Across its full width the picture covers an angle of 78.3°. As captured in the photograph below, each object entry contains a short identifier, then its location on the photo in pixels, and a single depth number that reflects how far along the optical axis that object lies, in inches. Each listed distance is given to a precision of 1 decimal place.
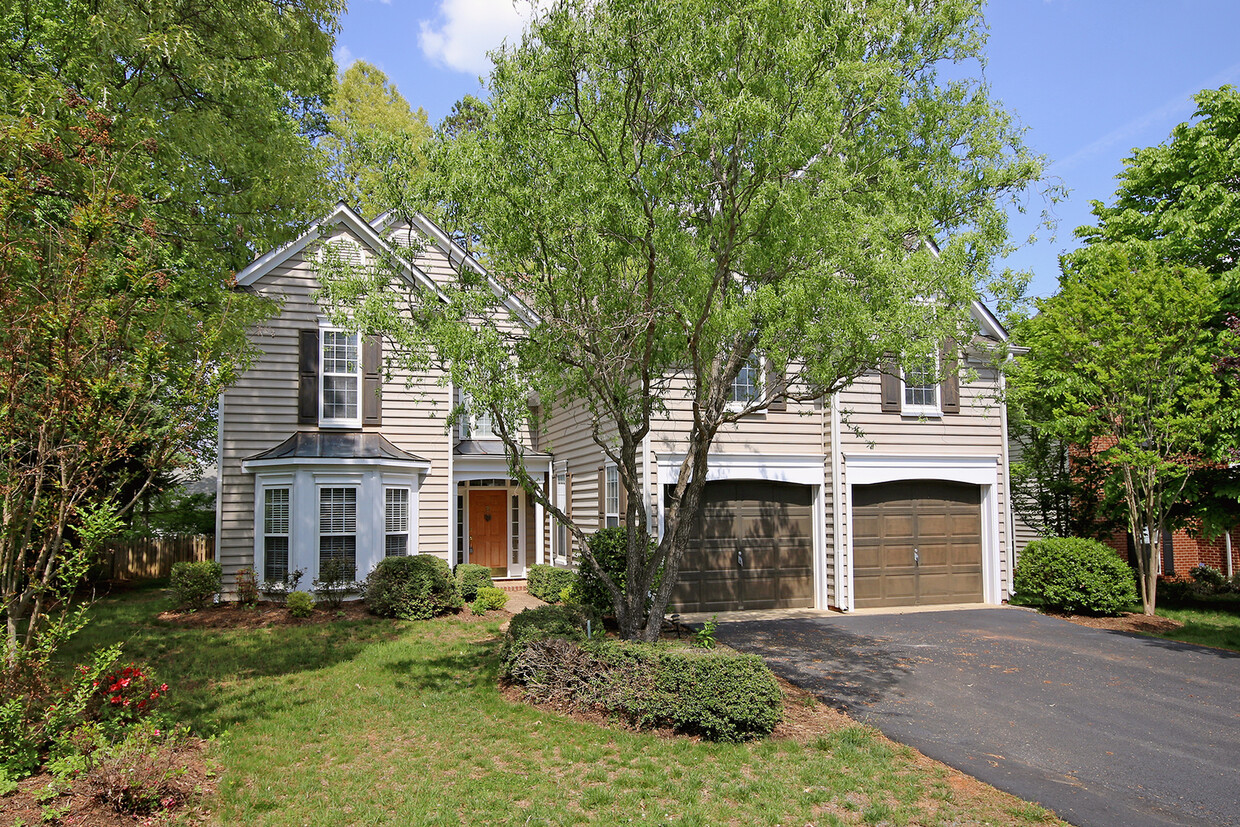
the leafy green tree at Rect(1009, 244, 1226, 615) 511.2
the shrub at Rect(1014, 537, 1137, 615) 526.0
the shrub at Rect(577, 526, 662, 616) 454.0
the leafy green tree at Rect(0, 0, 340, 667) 220.8
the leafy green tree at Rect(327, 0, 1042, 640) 277.9
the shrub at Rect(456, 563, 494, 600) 541.0
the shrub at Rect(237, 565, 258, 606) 508.4
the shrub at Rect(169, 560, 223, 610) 502.9
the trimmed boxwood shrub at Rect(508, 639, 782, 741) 271.0
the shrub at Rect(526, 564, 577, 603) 556.1
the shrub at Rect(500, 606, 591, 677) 326.6
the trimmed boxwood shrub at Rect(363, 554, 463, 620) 489.7
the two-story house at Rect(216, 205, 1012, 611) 527.8
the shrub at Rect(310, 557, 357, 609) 511.5
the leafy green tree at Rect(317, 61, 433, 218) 953.5
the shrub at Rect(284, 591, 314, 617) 485.1
